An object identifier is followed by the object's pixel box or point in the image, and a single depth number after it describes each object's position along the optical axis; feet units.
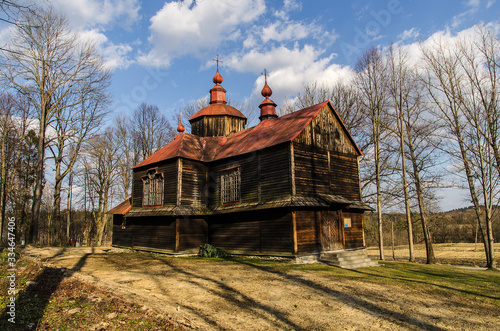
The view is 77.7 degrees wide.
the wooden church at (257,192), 53.98
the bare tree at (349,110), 93.35
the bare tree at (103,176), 123.34
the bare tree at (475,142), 61.98
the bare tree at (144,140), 128.88
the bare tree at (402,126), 74.13
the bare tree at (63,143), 80.75
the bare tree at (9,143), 89.35
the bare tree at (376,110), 77.75
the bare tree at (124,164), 126.72
